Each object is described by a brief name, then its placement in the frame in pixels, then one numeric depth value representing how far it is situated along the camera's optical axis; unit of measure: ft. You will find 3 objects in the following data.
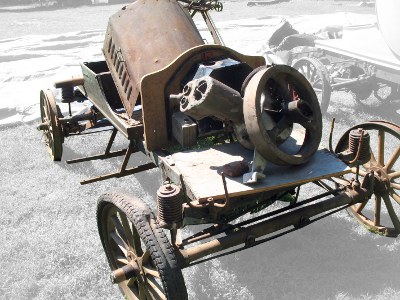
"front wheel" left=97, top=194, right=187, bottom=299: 9.87
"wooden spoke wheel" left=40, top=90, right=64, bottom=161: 18.19
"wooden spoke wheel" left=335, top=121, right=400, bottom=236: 13.71
